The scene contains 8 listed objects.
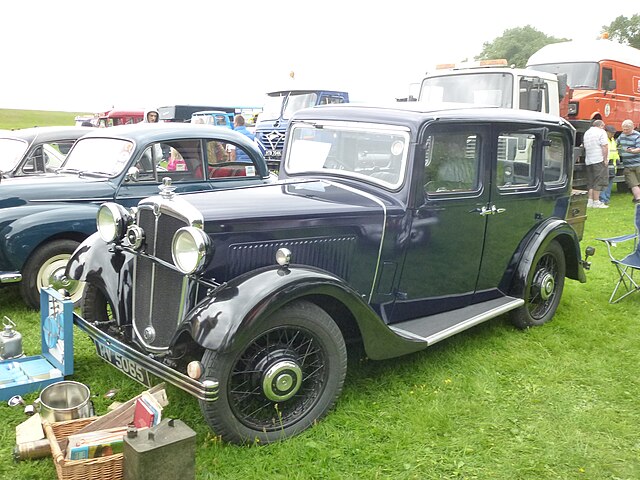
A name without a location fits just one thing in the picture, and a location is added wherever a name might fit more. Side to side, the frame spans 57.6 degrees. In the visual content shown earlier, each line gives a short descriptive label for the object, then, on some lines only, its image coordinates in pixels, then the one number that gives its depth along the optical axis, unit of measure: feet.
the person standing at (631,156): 36.65
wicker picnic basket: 8.62
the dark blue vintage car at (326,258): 10.07
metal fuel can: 8.16
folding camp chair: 18.39
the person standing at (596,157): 35.83
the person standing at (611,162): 38.78
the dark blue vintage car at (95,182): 16.34
